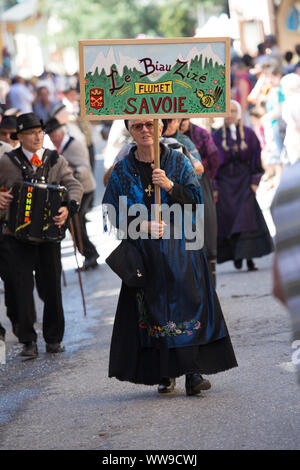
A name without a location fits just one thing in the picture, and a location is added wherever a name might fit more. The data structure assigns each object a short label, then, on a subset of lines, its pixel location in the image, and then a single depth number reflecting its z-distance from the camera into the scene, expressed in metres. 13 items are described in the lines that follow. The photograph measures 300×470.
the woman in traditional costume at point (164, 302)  11.31
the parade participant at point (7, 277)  14.51
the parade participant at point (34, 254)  14.24
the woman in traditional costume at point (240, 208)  19.79
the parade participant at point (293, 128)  8.14
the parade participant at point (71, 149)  20.25
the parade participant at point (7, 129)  16.22
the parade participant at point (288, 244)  7.44
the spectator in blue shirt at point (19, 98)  34.09
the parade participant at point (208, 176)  16.11
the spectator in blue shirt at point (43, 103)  35.39
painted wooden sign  11.35
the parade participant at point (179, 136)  14.41
